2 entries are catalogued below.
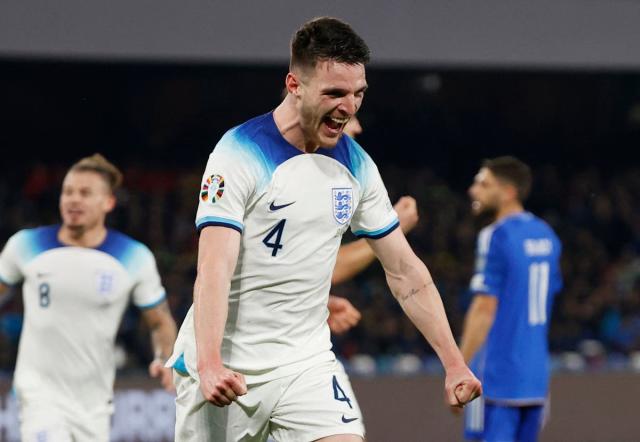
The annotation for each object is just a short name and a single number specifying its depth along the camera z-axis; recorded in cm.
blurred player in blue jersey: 1460
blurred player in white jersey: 1166
